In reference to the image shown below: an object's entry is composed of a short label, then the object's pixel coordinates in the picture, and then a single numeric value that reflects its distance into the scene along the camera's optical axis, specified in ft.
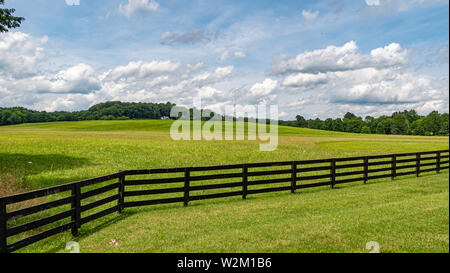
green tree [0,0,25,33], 60.54
